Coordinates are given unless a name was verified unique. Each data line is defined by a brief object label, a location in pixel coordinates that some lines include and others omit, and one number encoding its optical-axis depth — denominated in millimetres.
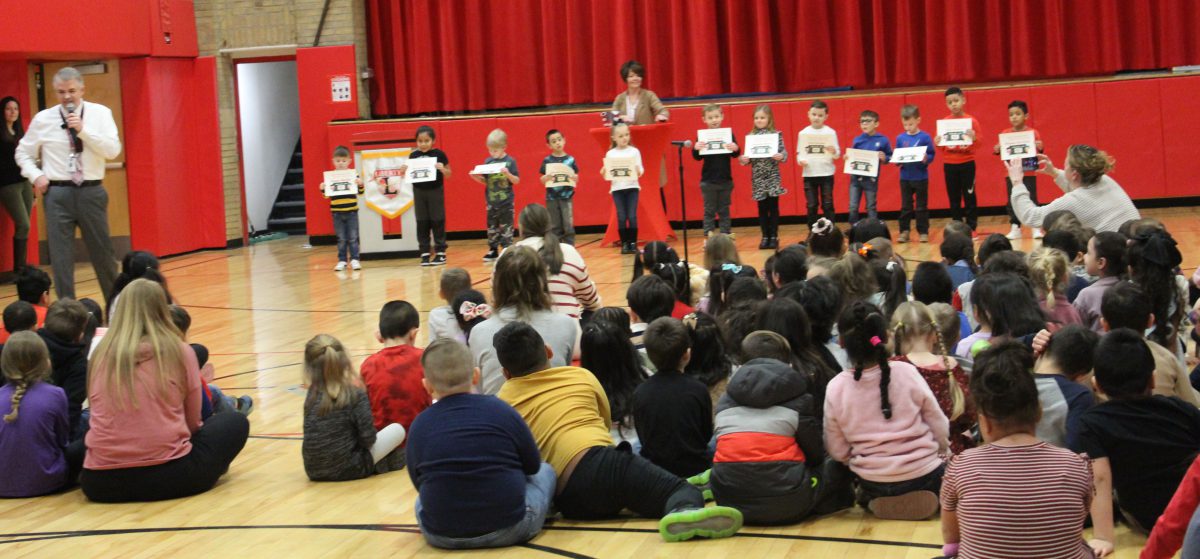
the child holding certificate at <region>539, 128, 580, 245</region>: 13180
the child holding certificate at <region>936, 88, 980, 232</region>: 12969
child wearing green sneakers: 4762
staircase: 17984
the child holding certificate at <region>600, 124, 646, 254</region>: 12969
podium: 13367
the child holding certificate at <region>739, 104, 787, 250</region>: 13055
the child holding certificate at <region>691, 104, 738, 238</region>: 13461
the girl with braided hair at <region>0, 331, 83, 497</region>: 5441
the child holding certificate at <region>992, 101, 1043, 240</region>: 12071
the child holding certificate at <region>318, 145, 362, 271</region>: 13461
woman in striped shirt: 6855
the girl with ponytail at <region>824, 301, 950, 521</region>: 4559
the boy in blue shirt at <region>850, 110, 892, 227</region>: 13297
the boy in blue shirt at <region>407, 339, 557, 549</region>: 4512
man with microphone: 9164
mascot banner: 13742
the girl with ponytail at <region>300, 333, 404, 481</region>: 5488
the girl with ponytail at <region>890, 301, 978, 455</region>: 4766
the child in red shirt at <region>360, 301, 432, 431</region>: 5863
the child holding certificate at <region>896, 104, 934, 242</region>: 12945
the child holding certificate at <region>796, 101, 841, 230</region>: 13148
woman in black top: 12648
